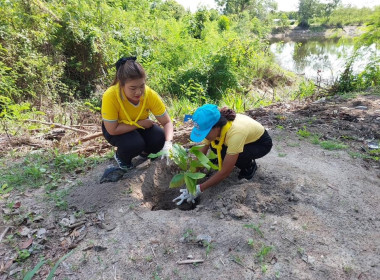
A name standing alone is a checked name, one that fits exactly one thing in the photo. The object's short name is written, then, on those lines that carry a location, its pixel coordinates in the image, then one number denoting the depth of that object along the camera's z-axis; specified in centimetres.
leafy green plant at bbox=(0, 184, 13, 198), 215
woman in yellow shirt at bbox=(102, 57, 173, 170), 201
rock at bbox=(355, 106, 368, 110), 410
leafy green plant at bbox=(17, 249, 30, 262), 161
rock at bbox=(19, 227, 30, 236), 179
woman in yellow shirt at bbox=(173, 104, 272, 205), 183
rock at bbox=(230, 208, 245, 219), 187
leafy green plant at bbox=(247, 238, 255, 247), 159
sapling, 189
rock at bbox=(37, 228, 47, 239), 178
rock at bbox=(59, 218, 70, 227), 188
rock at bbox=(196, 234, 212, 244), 165
